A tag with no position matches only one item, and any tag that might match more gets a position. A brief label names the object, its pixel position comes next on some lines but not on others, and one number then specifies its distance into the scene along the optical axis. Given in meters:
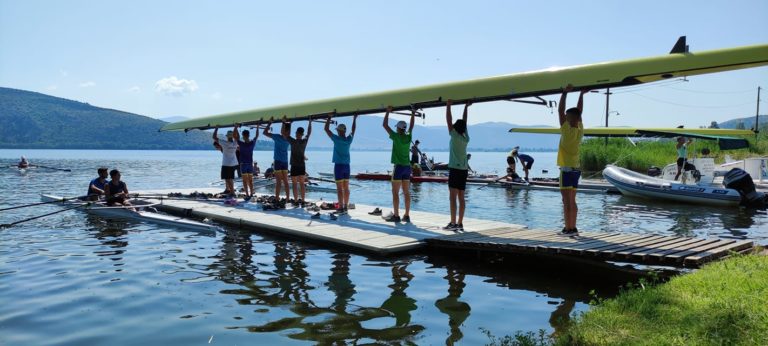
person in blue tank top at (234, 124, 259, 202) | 15.37
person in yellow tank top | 8.65
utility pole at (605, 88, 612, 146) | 46.06
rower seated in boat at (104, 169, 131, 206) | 14.43
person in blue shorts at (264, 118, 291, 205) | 14.20
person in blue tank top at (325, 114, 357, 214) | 12.48
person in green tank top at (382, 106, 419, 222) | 11.25
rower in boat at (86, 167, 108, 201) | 14.80
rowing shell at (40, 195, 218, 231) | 12.76
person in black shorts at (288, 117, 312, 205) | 13.62
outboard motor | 17.62
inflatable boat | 18.20
